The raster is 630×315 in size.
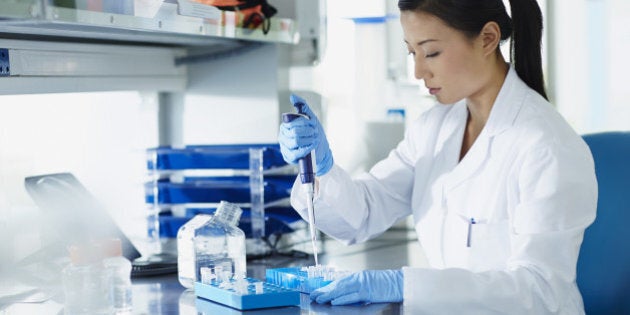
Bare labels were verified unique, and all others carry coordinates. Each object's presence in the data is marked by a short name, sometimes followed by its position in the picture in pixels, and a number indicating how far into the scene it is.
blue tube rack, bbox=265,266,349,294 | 1.84
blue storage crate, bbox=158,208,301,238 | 2.47
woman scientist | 1.78
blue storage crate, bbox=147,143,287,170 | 2.50
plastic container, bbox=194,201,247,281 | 2.07
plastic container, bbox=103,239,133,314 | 1.83
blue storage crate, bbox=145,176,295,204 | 2.49
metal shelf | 1.55
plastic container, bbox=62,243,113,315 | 1.80
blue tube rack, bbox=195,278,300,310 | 1.73
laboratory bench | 1.77
